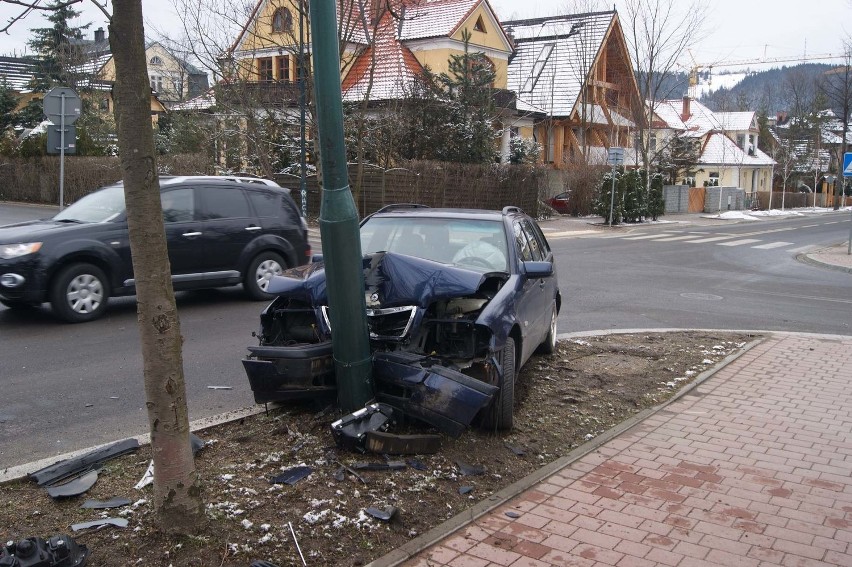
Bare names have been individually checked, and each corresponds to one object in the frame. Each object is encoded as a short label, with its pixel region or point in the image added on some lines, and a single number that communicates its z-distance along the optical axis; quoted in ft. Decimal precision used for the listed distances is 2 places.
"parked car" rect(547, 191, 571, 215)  128.47
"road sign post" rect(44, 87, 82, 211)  50.96
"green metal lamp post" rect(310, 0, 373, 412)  15.88
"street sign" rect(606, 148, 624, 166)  104.99
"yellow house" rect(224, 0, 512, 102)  98.37
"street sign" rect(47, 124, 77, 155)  51.26
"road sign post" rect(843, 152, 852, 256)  73.82
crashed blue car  16.26
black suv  30.45
